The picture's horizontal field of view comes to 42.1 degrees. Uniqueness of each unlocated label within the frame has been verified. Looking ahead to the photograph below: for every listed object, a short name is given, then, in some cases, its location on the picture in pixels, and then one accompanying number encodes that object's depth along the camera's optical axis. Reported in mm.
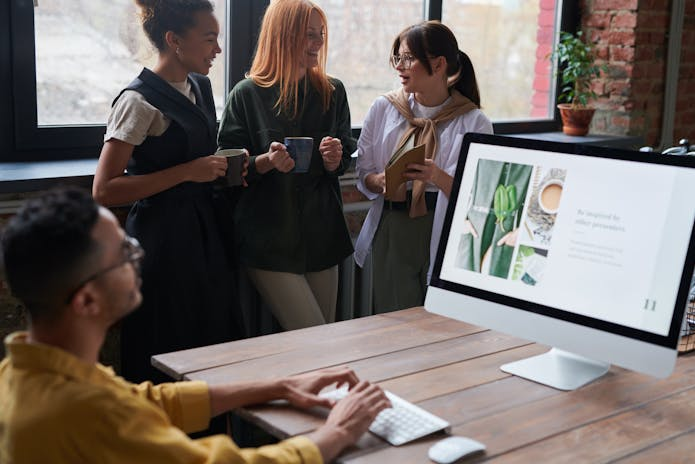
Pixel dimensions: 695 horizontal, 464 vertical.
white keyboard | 1586
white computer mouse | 1493
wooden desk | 1572
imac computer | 1736
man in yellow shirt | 1250
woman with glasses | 2914
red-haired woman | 2744
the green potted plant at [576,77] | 4270
